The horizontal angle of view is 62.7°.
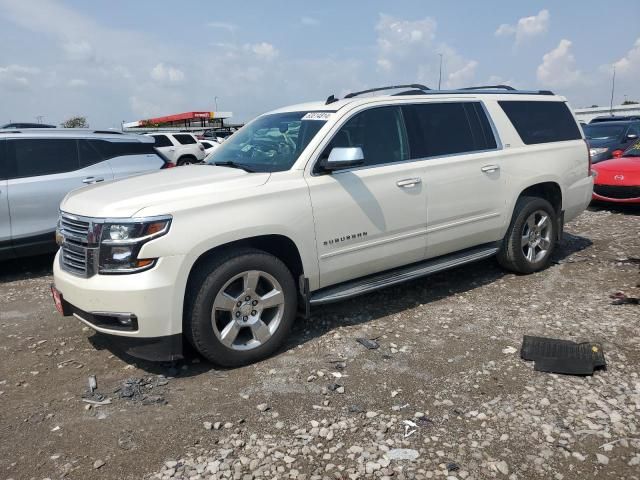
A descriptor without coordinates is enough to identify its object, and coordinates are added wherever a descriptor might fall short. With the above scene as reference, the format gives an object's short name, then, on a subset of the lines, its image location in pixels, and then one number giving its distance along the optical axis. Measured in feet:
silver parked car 19.92
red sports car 28.60
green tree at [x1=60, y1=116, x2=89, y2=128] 190.68
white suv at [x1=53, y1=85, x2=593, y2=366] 11.31
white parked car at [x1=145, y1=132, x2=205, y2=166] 59.88
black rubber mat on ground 11.90
